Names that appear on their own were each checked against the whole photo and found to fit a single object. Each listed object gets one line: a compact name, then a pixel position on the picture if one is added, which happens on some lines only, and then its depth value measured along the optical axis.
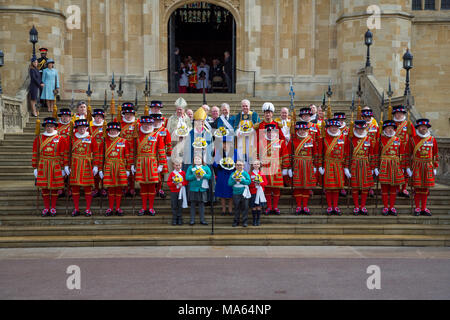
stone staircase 10.89
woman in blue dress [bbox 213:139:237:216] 11.73
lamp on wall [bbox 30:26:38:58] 19.05
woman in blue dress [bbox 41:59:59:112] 18.53
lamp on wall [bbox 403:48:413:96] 16.72
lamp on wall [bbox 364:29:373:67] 19.20
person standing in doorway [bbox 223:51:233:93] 23.21
